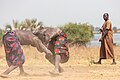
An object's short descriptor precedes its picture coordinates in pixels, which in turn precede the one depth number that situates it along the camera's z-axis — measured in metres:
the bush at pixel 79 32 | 44.56
